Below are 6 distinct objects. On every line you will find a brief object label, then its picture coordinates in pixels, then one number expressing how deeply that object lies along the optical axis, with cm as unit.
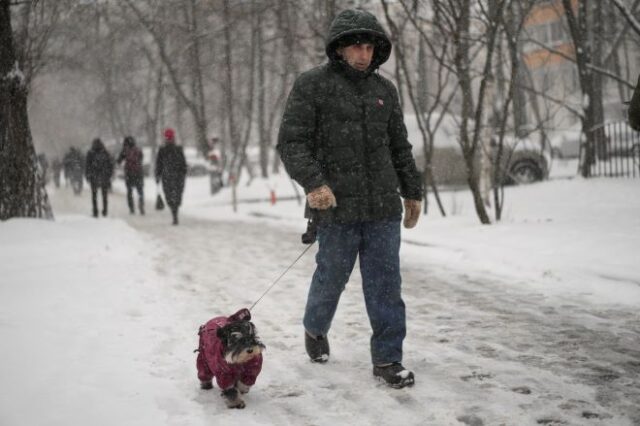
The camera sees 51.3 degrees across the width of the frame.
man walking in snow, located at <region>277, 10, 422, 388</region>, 397
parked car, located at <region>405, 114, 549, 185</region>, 1895
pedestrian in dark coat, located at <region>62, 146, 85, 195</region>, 2955
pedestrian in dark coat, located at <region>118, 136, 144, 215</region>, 1828
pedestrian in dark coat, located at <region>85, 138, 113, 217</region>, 1689
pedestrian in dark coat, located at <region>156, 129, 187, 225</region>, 1491
